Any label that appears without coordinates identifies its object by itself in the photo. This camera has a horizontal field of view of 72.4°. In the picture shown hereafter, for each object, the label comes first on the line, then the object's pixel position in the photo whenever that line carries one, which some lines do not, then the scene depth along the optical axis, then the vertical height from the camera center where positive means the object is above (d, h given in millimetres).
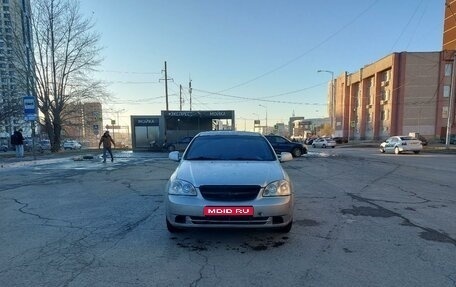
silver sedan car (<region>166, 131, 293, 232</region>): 3957 -937
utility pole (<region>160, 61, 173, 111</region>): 38434 +5941
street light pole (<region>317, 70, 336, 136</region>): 74112 +2748
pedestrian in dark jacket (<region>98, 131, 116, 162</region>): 17328 -853
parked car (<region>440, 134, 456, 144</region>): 42312 -2079
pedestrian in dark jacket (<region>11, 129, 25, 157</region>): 19359 -941
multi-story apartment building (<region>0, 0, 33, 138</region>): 25438 +5529
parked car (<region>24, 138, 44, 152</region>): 35209 -2342
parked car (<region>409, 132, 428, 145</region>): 38725 -1836
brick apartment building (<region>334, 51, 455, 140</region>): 46938 +5098
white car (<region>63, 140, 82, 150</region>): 46106 -2866
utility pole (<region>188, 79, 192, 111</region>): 55028 +6793
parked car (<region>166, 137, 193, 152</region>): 27777 -1732
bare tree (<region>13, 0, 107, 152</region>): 26688 +4003
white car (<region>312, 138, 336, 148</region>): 43938 -2523
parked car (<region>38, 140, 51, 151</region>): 38938 -2399
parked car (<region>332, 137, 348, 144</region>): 57094 -2771
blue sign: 15938 +966
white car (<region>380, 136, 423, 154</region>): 24364 -1569
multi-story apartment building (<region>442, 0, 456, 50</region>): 47353 +14765
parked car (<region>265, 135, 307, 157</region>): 20984 -1369
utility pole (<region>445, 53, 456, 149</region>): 25848 +533
